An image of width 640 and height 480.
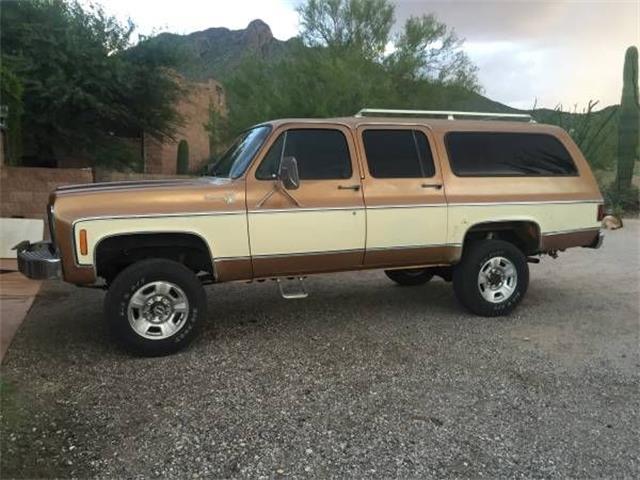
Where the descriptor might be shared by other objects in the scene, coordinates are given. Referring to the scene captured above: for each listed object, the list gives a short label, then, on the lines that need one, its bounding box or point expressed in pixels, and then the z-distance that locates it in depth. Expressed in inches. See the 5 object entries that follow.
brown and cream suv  210.2
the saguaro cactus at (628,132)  714.8
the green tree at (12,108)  426.3
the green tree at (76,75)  520.4
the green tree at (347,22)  799.1
